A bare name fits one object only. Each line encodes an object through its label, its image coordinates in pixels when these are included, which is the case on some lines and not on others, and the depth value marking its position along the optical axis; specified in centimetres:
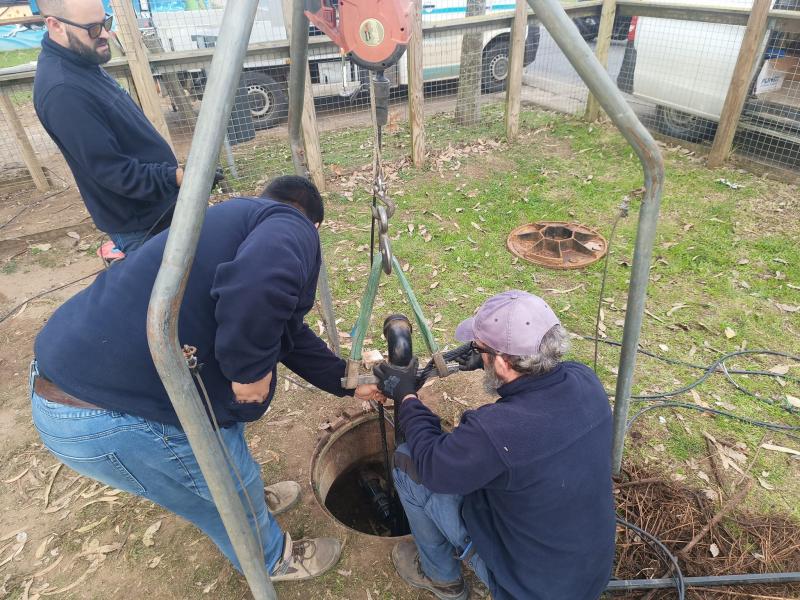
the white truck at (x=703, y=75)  642
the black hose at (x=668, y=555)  264
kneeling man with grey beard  195
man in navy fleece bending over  181
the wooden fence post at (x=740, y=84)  615
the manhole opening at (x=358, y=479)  363
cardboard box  635
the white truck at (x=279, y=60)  688
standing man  297
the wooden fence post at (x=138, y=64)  545
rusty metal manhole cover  544
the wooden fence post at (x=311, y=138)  644
